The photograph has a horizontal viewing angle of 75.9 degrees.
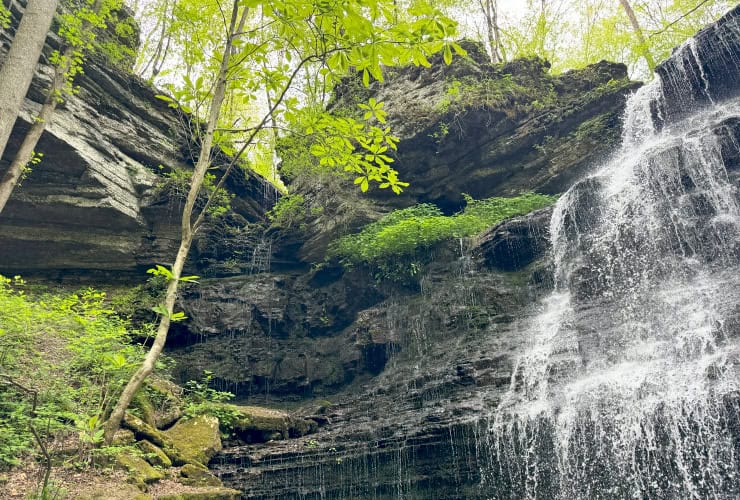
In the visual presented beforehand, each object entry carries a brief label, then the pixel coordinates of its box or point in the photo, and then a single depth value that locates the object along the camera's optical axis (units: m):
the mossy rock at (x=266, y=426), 9.66
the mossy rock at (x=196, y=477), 6.97
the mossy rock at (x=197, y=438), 8.06
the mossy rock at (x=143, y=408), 7.81
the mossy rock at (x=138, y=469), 6.03
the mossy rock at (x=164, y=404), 8.56
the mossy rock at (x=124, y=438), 6.59
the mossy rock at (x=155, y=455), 6.98
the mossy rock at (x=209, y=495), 6.00
